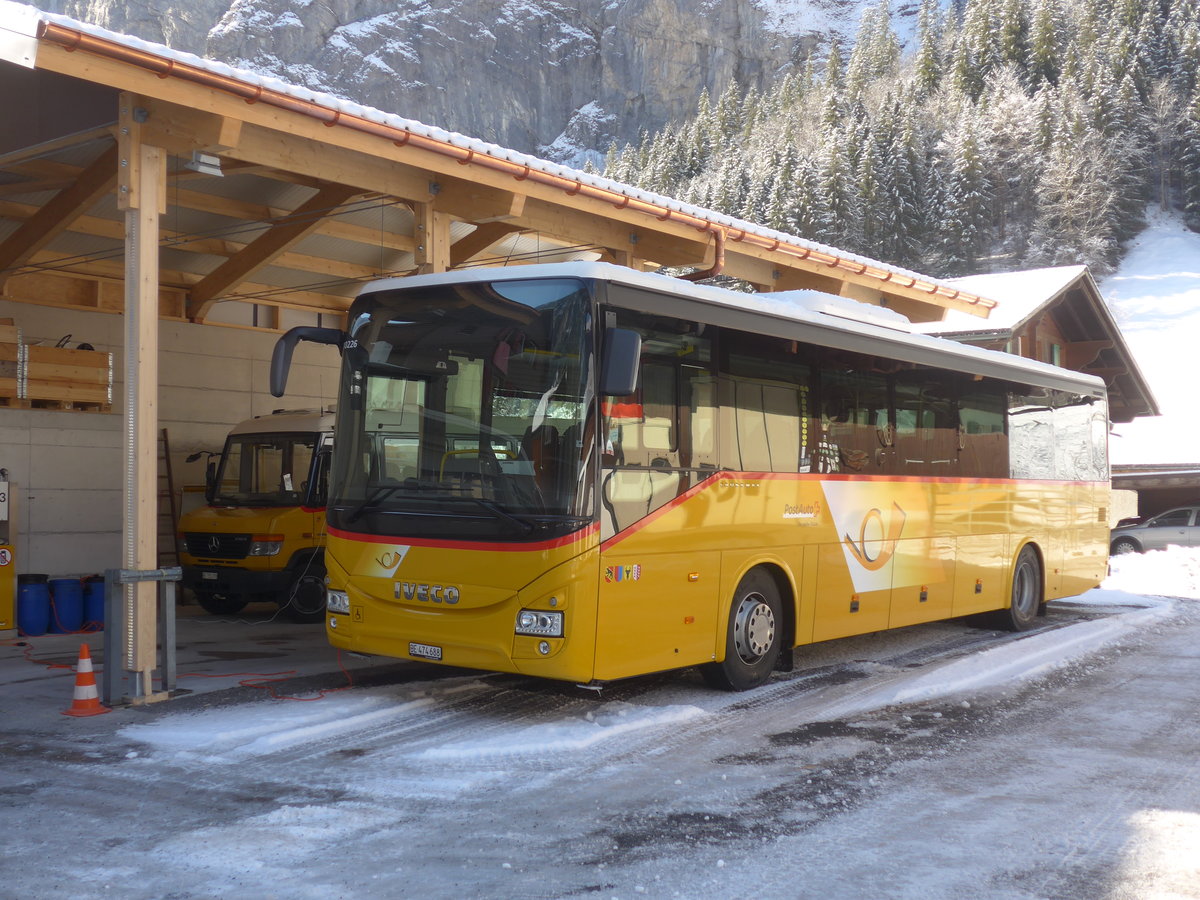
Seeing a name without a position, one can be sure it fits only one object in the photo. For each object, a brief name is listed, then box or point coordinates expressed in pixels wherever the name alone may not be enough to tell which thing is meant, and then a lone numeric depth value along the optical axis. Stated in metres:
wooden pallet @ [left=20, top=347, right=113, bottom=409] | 13.59
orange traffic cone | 8.20
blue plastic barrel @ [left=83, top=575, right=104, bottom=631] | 13.52
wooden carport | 8.57
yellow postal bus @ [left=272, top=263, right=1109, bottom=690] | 7.48
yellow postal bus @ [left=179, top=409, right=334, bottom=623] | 13.69
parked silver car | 26.94
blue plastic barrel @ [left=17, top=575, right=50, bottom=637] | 12.94
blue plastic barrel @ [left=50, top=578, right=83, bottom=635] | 13.24
